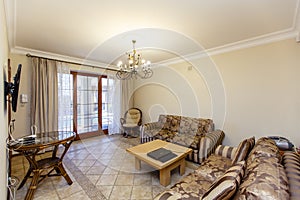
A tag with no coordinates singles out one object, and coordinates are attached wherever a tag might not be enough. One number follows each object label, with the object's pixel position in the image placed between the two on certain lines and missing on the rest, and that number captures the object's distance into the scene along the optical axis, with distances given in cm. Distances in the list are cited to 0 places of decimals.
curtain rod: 341
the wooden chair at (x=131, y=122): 489
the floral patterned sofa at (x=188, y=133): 274
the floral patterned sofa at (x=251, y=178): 87
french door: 398
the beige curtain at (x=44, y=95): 345
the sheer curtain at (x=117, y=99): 505
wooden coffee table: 213
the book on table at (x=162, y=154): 220
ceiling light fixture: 276
